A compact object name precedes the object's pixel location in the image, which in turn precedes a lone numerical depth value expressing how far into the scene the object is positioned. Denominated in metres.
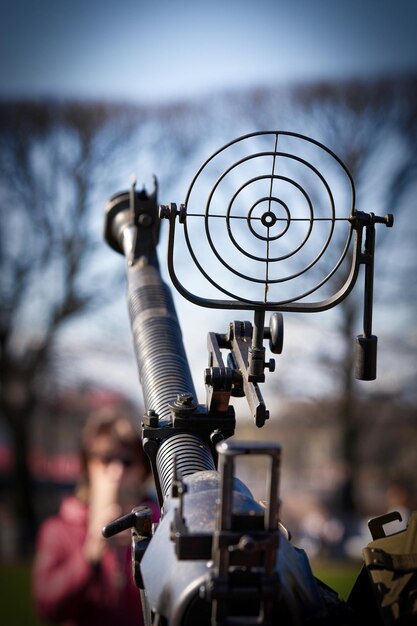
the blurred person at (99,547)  4.12
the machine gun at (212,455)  1.82
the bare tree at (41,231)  14.45
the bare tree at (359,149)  13.85
